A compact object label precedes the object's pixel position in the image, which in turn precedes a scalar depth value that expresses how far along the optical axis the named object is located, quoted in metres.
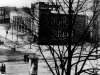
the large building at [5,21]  50.91
